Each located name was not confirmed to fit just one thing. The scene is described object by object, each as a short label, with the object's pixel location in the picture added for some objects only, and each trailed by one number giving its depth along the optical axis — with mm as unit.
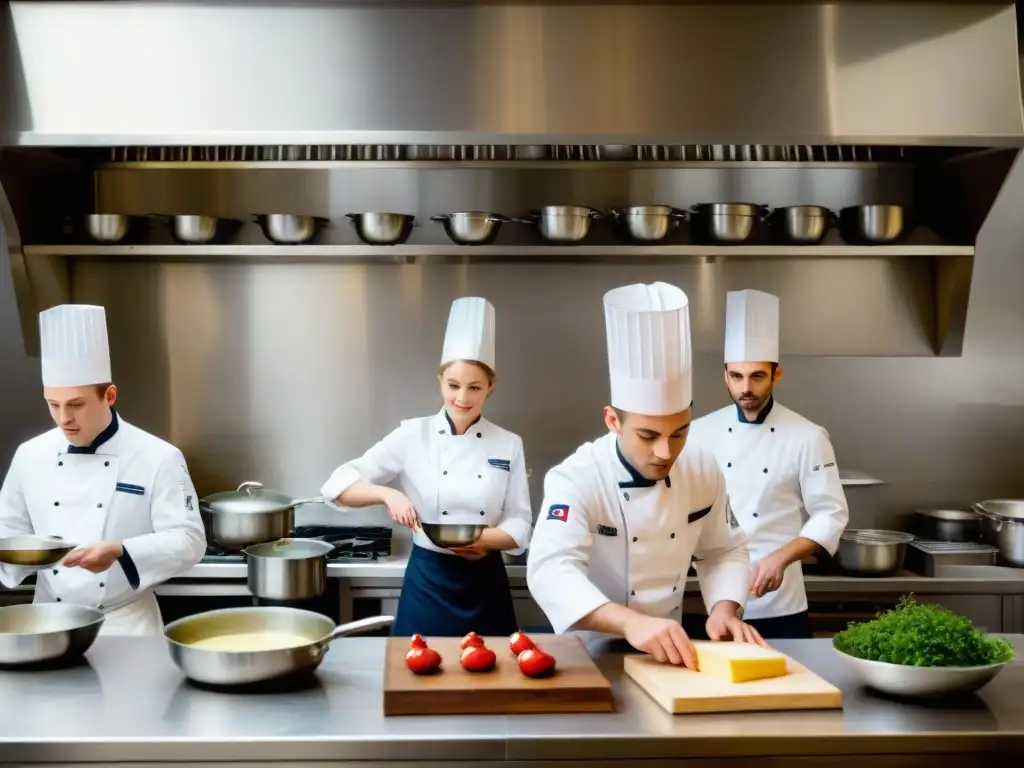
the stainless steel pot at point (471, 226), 3873
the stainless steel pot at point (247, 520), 3633
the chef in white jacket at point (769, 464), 3453
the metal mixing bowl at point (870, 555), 3734
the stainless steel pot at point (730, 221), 3943
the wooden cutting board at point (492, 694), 1838
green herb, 1887
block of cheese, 1913
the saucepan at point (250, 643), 1901
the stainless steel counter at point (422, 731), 1713
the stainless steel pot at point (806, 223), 3967
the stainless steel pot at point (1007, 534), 3805
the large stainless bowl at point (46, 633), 2045
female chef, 3371
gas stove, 3809
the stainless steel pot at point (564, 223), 3914
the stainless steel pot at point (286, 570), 3502
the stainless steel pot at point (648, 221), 3912
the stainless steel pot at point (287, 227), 3955
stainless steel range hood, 3443
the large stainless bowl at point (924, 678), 1863
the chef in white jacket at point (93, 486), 3000
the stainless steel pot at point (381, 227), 3924
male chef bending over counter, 2182
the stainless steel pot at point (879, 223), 3955
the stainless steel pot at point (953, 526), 4070
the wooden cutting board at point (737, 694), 1842
